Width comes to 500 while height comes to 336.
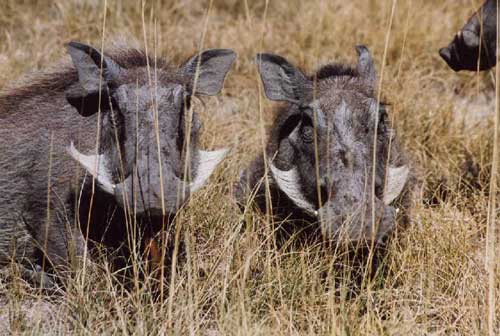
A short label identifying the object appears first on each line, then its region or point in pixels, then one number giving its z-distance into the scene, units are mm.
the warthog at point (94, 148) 7480
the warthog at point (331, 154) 7578
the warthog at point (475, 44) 8875
